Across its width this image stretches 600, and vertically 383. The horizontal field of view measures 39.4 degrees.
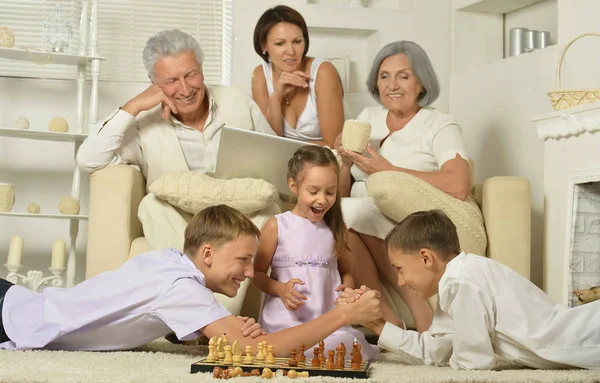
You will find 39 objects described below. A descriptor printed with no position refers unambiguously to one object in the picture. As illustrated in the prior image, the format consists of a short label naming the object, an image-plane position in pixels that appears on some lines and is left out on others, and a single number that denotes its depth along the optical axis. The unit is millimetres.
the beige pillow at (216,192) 2615
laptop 2674
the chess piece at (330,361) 1738
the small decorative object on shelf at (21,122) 3766
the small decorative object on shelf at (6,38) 3687
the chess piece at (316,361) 1753
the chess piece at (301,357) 1764
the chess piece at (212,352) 1773
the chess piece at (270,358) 1753
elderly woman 2633
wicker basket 2748
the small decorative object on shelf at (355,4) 4184
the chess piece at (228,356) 1747
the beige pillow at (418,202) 2580
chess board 1703
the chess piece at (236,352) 1740
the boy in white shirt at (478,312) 1941
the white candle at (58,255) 3623
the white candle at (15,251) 3551
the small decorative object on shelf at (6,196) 3604
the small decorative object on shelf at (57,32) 3826
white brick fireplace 2729
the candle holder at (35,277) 3560
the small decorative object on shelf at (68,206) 3734
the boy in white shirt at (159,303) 1961
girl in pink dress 2347
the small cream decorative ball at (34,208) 3732
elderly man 2973
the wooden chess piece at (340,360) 1749
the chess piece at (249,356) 1752
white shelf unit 3729
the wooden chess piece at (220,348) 1784
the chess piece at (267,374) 1641
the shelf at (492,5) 4035
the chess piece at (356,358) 1769
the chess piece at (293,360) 1750
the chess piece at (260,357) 1765
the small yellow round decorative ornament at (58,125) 3762
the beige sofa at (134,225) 2664
